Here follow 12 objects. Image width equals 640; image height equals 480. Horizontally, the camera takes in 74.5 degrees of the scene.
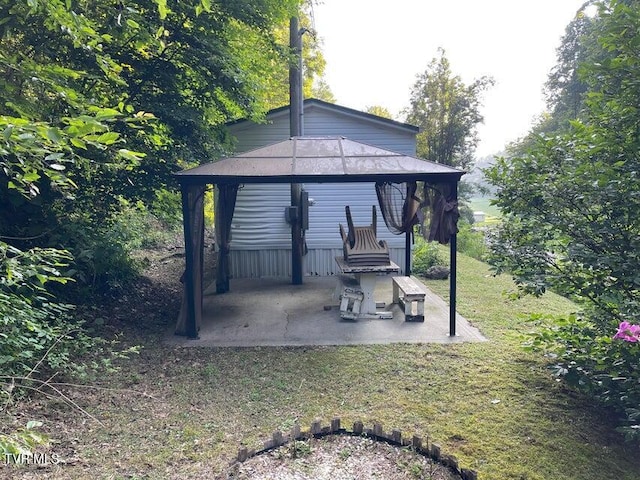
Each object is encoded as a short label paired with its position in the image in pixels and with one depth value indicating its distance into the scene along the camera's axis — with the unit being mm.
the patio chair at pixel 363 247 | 6535
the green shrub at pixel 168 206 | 6699
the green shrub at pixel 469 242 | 14133
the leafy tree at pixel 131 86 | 3339
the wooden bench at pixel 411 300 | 6219
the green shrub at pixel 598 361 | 3039
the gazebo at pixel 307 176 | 5434
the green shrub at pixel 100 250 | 5184
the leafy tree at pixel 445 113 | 16625
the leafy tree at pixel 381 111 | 22884
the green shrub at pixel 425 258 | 9991
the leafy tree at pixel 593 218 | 3129
